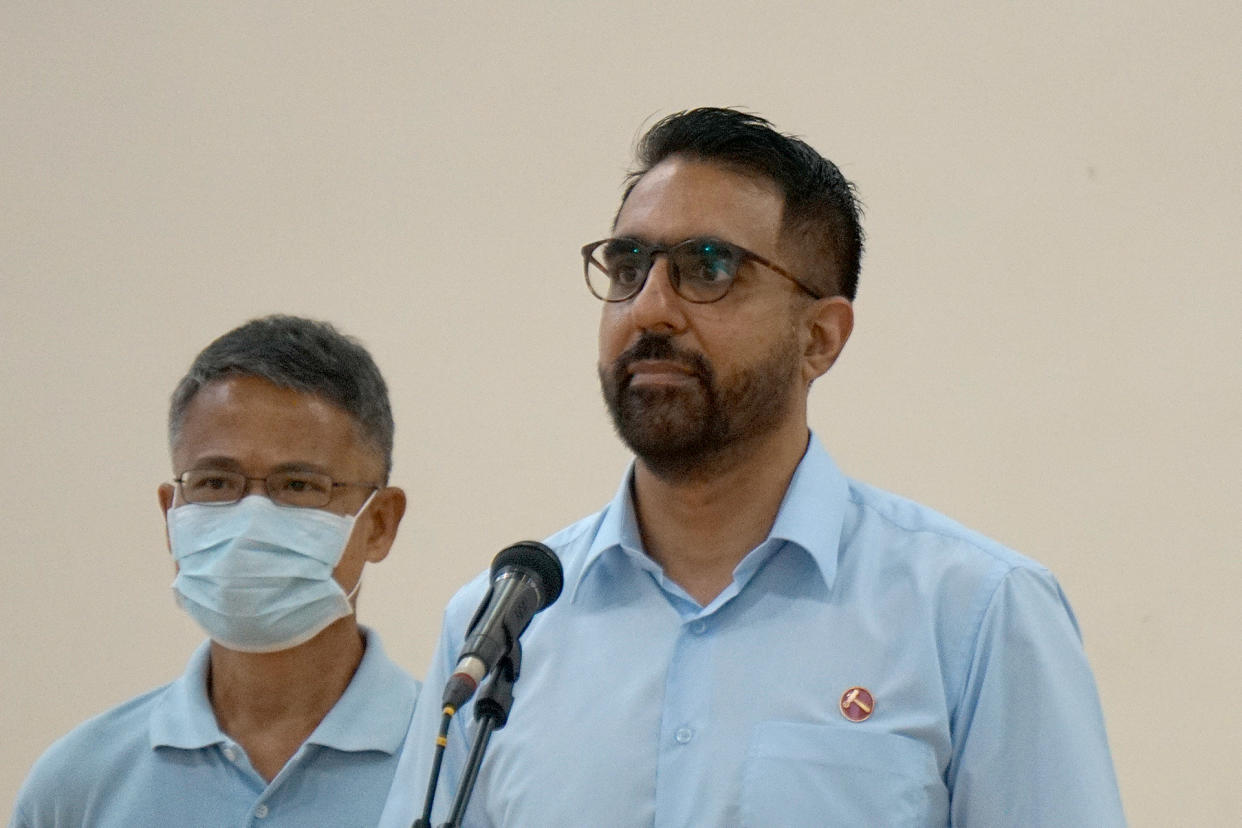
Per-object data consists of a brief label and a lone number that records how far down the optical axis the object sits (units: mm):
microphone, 3755
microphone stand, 3731
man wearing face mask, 4199
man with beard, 3906
